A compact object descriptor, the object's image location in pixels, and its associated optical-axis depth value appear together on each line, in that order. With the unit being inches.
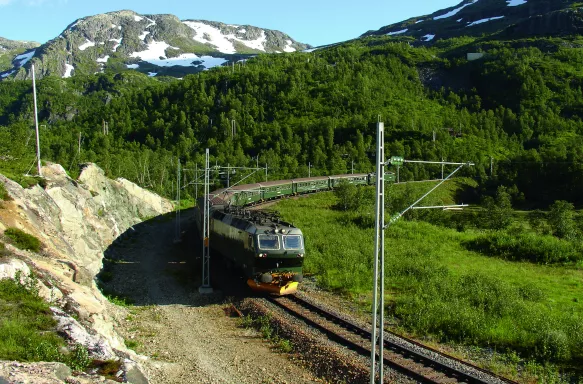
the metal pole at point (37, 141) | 1129.9
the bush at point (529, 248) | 1254.3
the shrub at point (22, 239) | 719.7
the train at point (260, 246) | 834.2
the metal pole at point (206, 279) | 918.4
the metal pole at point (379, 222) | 359.3
